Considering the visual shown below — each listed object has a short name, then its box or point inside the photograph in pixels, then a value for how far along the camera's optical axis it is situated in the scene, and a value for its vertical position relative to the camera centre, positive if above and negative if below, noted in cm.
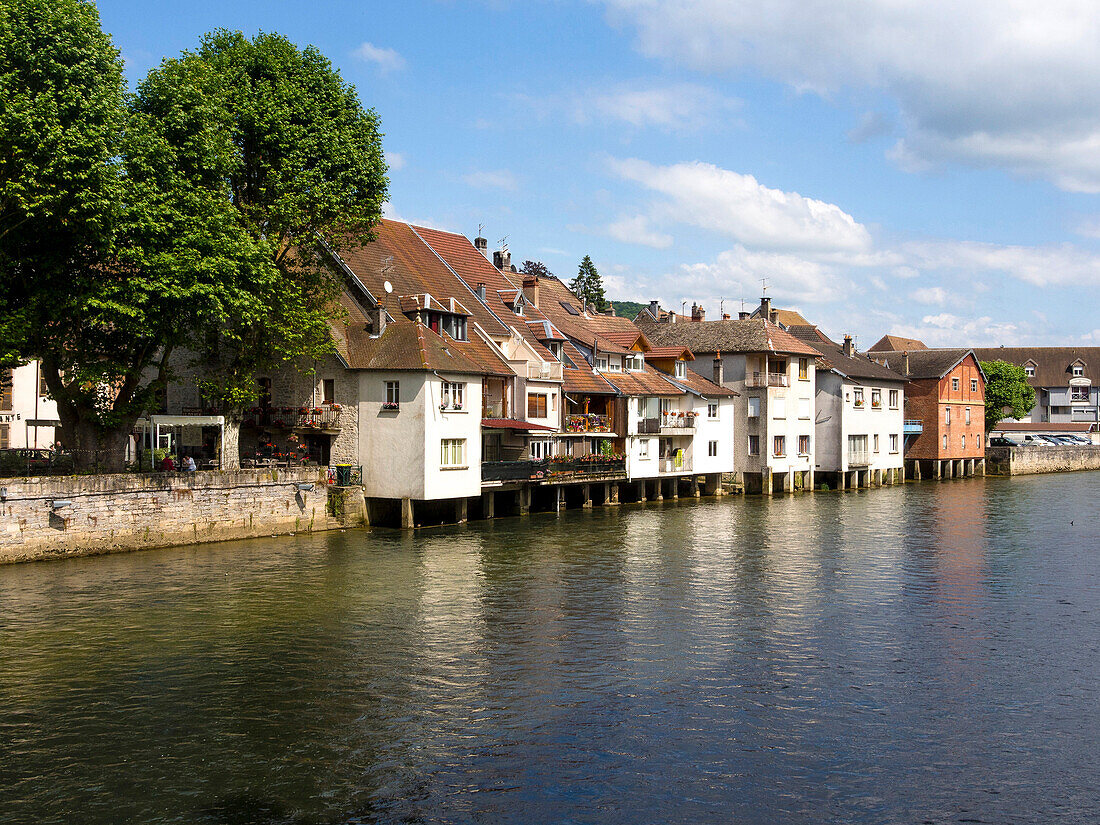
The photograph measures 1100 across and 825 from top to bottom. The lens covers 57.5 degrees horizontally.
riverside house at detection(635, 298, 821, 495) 7975 +442
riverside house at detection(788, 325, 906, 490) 8769 +223
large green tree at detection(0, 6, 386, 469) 3694 +1034
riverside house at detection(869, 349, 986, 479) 10156 +346
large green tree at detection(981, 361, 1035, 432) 12750 +692
